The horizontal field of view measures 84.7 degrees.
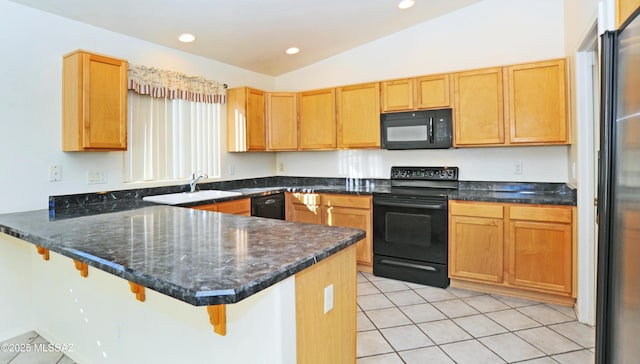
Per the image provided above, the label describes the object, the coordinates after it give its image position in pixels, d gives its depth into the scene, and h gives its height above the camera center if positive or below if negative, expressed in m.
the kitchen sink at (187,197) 3.17 -0.16
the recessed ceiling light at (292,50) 4.09 +1.53
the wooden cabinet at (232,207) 3.23 -0.26
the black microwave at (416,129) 3.54 +0.52
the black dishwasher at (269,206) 3.82 -0.30
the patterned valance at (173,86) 3.26 +0.97
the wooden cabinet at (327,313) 1.28 -0.54
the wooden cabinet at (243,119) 4.16 +0.73
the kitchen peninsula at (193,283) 1.14 -0.37
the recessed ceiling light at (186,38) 3.33 +1.38
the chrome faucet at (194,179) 3.69 +0.01
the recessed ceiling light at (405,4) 3.36 +1.71
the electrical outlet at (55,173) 2.70 +0.06
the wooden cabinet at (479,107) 3.29 +0.69
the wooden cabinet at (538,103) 3.03 +0.68
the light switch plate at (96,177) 2.94 +0.03
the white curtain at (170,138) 3.34 +0.44
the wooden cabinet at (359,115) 3.94 +0.74
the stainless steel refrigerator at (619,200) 1.16 -0.08
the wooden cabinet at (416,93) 3.54 +0.90
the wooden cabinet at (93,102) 2.59 +0.60
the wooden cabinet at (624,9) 1.28 +0.66
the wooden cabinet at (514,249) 2.83 -0.60
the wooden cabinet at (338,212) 3.78 -0.37
